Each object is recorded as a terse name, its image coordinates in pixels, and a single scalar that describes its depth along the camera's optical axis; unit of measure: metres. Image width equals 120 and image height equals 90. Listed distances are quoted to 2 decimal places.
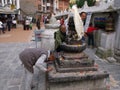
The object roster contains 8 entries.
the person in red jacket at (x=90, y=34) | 6.49
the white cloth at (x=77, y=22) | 2.23
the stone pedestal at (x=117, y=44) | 4.70
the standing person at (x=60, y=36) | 2.46
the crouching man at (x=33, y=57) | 2.50
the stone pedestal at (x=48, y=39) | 4.34
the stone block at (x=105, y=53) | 5.02
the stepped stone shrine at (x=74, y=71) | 2.22
